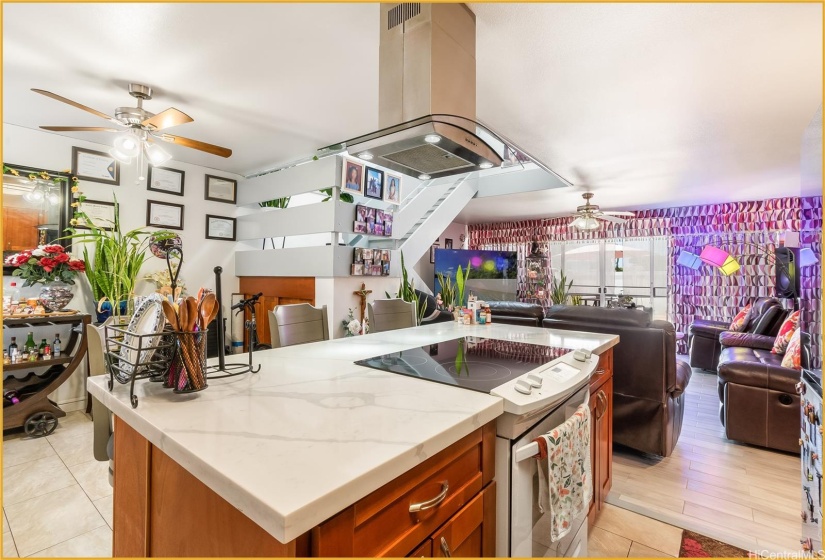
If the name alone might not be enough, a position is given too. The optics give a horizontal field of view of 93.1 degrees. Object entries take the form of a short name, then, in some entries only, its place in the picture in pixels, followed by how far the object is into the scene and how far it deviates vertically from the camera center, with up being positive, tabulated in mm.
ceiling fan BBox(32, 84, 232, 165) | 2430 +997
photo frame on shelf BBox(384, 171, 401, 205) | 4148 +1021
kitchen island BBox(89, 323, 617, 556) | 636 -320
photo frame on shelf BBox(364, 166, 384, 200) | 3922 +1023
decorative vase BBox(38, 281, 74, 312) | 3100 -128
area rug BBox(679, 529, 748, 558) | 1734 -1187
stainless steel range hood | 1590 +832
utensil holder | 1016 -222
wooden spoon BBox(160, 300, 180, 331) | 979 -82
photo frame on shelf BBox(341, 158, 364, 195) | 3666 +1014
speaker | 4070 +178
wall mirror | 3158 +606
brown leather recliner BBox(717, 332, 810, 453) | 2607 -799
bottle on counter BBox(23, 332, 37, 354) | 2998 -502
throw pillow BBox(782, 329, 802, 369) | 2719 -488
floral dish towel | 1127 -581
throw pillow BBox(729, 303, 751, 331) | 4758 -414
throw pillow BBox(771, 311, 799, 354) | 3400 -409
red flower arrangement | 3012 +127
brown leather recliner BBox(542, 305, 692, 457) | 2393 -583
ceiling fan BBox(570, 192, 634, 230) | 4852 +881
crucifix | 3932 -109
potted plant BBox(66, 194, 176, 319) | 3430 +161
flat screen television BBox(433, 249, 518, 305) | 6277 +245
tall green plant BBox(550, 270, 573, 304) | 6891 -62
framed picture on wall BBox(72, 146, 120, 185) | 3496 +1052
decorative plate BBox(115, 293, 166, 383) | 1027 -122
